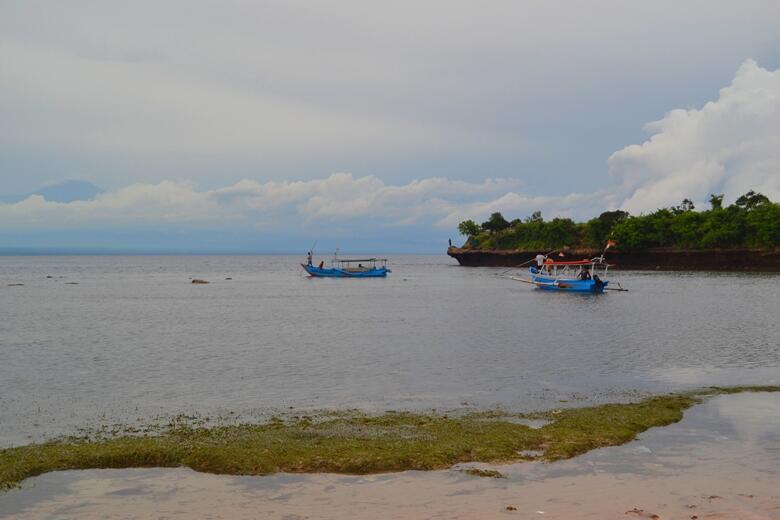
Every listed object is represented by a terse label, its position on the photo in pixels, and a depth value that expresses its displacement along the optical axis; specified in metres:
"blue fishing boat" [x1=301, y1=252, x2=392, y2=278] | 128.62
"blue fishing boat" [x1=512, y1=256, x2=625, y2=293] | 80.94
